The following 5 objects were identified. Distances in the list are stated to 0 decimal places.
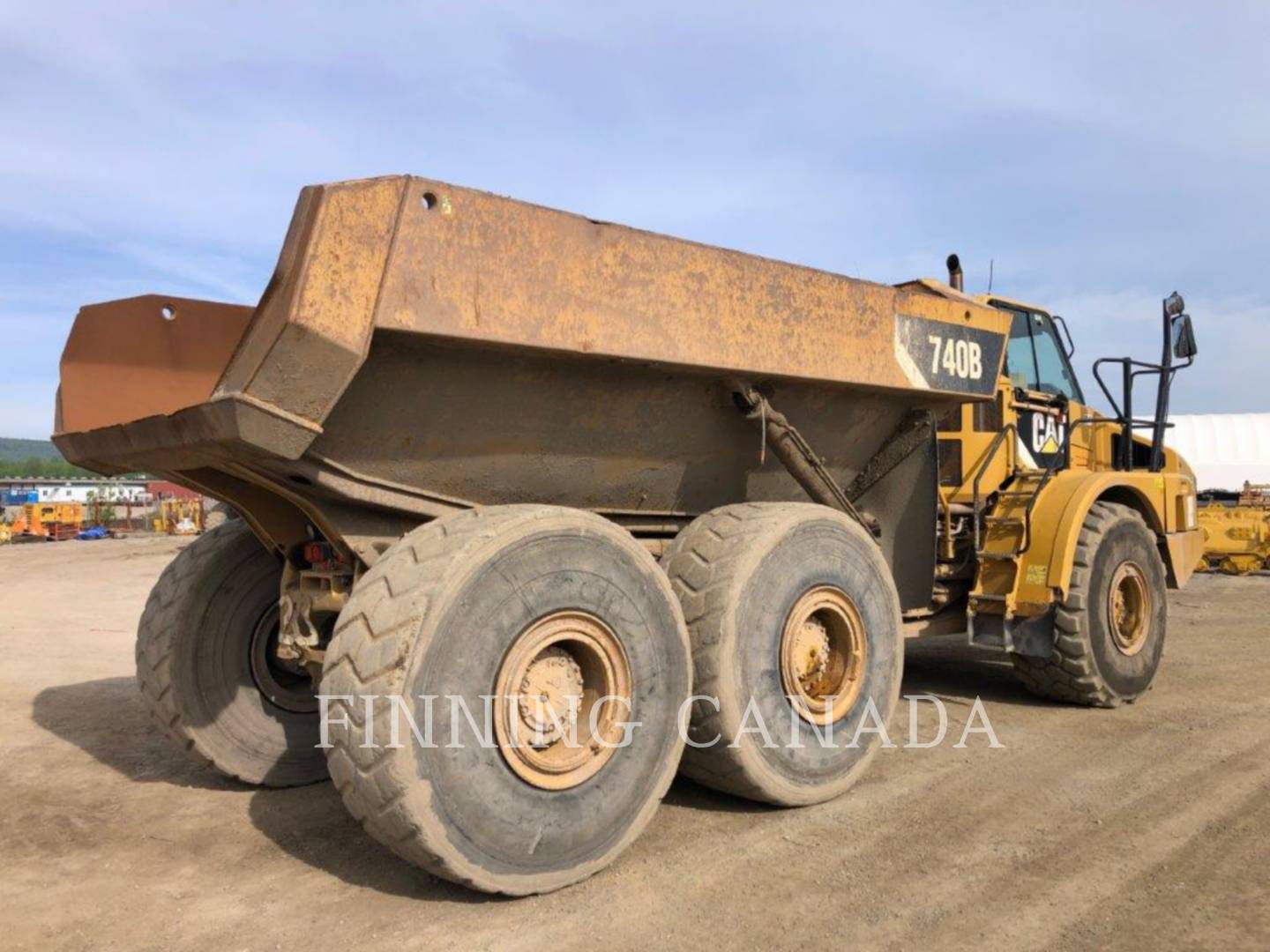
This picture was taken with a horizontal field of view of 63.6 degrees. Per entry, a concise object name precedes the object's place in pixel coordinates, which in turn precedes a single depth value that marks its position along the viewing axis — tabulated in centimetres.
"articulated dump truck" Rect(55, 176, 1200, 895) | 311
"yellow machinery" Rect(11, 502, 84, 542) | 3478
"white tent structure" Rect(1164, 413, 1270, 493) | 4003
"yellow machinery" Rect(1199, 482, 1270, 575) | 1588
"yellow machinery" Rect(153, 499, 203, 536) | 3725
